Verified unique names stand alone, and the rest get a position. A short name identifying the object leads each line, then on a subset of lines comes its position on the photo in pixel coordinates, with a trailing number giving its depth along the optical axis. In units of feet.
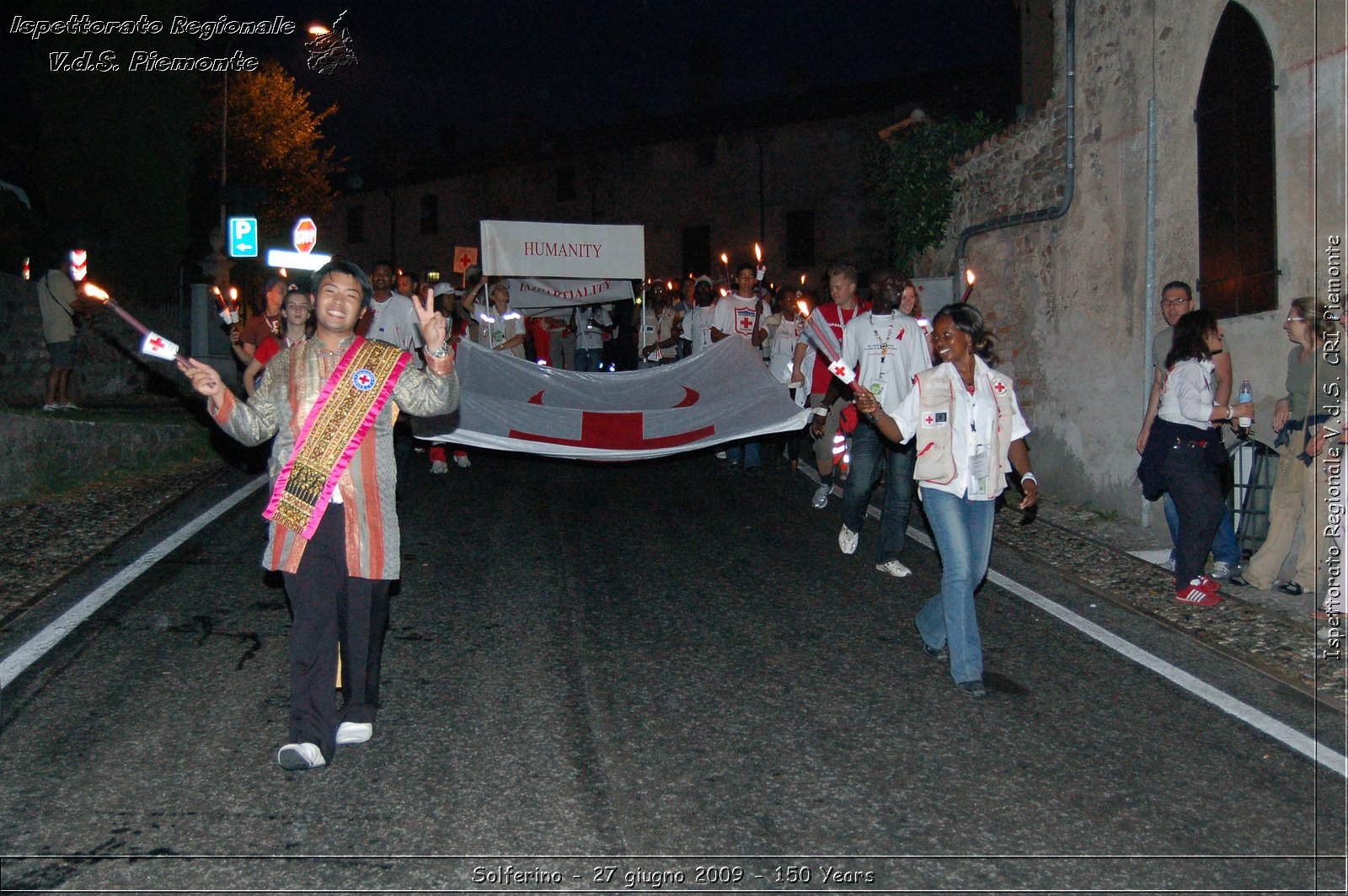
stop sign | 70.44
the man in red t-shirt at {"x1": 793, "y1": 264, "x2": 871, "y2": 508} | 30.32
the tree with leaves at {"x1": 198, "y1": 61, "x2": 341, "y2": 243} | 111.04
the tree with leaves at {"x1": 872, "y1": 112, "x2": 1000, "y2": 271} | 47.78
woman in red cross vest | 18.52
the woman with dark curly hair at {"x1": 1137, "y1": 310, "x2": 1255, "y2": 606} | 23.70
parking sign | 66.39
